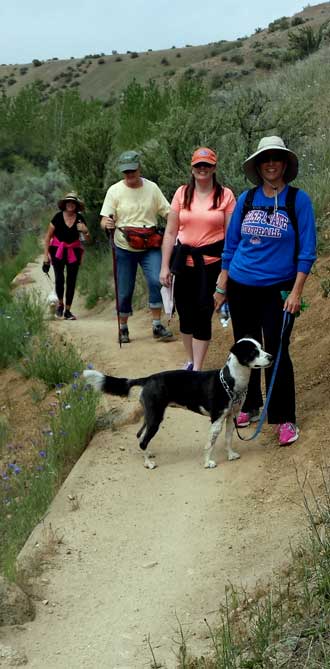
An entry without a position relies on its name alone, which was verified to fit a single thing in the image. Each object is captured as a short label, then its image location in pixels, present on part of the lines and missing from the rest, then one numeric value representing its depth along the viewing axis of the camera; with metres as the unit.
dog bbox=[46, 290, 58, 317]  11.47
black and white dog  5.54
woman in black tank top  11.05
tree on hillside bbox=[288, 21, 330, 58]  34.04
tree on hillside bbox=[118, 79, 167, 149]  23.03
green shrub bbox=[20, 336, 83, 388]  8.34
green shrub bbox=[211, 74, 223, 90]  42.72
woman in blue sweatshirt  5.32
